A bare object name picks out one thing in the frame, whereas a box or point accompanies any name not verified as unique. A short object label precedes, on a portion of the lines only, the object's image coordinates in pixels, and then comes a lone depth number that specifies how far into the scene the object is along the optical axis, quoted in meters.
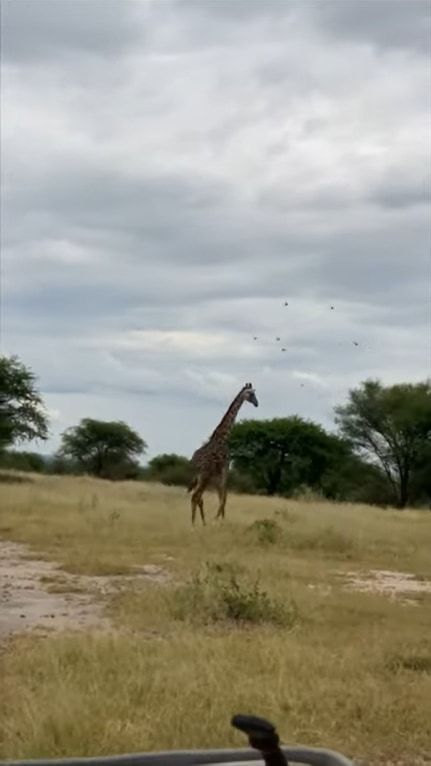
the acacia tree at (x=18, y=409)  40.44
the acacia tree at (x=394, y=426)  42.41
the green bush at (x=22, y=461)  47.90
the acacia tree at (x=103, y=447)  54.91
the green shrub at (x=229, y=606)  8.96
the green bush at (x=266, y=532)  15.86
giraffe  18.34
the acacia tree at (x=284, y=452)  45.00
